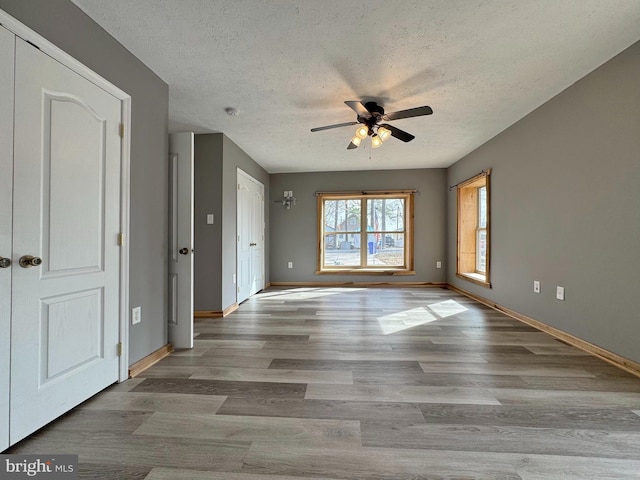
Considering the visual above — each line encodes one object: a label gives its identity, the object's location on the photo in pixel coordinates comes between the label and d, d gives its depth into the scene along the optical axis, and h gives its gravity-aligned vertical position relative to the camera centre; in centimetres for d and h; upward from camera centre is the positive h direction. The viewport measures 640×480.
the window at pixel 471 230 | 492 +17
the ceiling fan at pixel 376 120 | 256 +113
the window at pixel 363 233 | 600 +13
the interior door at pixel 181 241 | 258 -2
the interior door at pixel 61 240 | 138 -1
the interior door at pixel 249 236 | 438 +4
